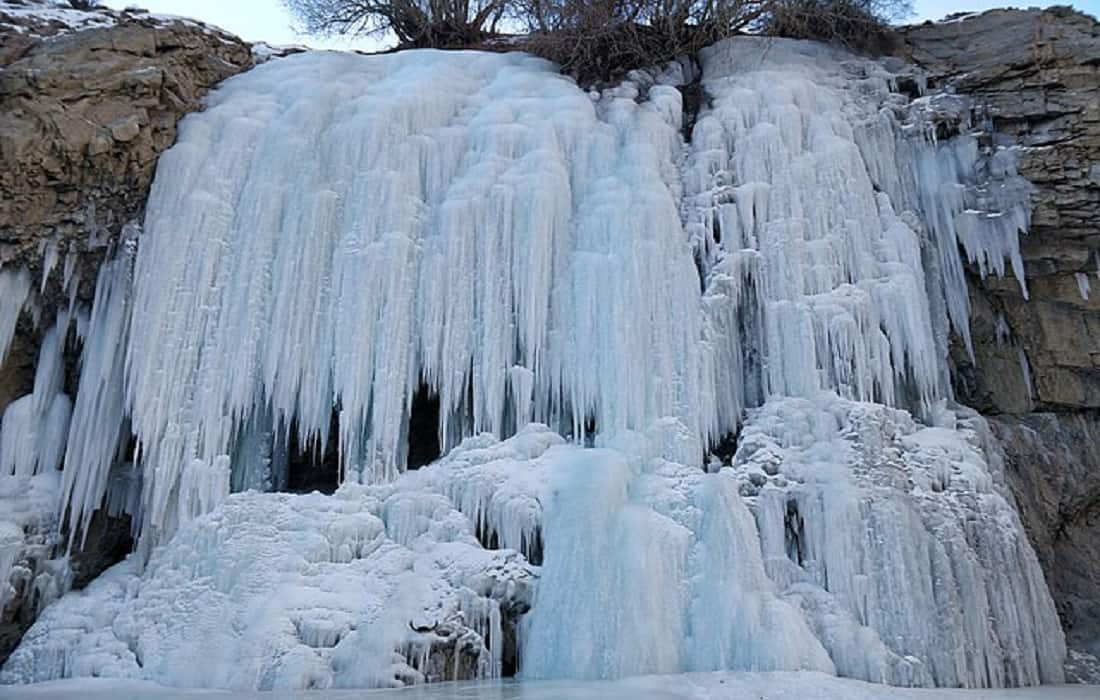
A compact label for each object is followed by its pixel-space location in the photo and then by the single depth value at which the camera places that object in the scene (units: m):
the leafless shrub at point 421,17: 13.88
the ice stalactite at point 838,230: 8.27
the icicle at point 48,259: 8.30
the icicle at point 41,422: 8.24
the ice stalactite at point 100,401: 8.06
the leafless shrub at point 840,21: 10.62
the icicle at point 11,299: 8.19
